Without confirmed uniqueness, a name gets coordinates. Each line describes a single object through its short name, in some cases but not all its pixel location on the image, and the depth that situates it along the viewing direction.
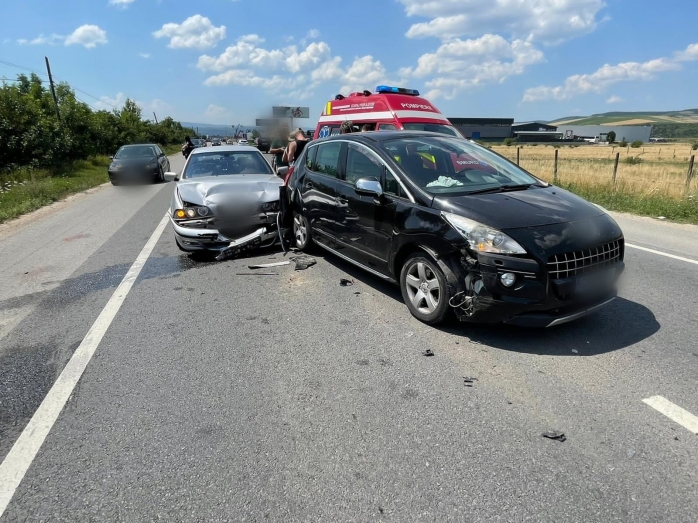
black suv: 3.59
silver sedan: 6.64
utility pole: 25.83
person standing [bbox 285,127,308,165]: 10.10
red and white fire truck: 10.10
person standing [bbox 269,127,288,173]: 13.60
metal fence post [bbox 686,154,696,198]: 12.22
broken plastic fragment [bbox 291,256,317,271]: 6.29
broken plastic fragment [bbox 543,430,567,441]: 2.71
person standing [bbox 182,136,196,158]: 21.50
